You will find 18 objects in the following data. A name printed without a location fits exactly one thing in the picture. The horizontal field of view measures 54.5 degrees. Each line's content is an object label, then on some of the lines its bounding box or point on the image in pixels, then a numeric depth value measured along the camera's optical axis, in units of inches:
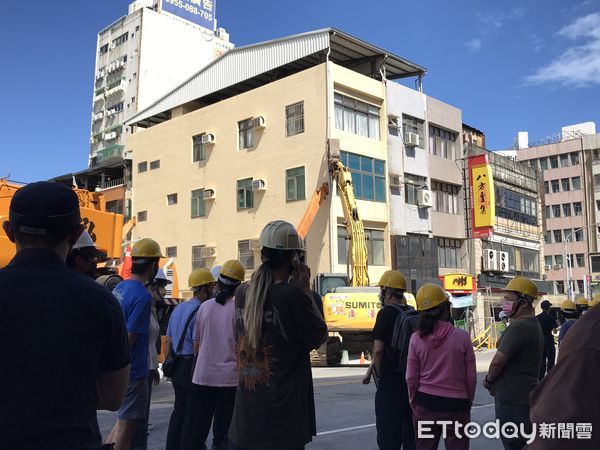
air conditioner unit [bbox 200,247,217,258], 1221.1
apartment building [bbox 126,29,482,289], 1080.2
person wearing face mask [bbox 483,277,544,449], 182.1
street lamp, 1761.2
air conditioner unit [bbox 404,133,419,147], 1178.6
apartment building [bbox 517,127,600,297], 2605.8
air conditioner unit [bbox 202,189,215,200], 1241.4
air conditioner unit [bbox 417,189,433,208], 1189.7
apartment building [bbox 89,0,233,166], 2512.3
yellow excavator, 808.3
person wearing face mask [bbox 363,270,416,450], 201.0
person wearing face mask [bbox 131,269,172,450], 196.7
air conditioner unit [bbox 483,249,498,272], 1309.1
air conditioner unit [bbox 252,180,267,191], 1135.6
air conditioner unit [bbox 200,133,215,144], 1249.0
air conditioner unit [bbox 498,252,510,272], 1340.6
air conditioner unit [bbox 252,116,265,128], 1148.5
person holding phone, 123.0
